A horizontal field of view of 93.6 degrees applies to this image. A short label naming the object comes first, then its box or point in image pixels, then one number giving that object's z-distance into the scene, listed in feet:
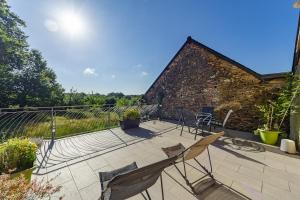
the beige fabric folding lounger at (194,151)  6.56
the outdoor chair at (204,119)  16.00
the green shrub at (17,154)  5.51
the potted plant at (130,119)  18.46
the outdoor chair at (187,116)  22.97
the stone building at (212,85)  18.16
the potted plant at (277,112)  13.56
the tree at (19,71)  38.19
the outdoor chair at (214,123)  16.56
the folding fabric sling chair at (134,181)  3.69
